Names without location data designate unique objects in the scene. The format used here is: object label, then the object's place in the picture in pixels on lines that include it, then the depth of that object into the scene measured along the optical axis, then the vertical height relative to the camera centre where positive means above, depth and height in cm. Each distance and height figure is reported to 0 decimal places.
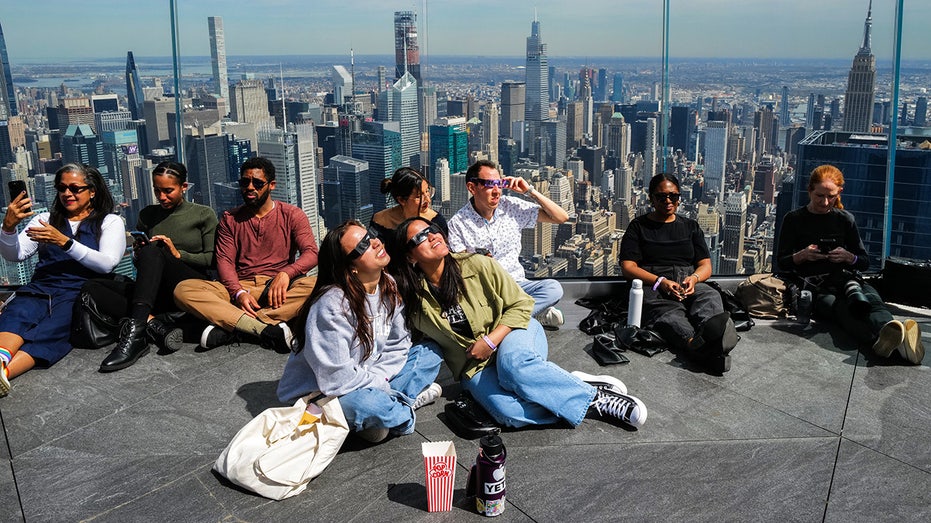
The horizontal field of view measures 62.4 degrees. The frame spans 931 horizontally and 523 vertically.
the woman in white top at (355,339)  285 -87
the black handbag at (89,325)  401 -110
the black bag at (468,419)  312 -126
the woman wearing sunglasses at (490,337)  315 -95
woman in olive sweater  400 -85
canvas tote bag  266 -117
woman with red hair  440 -82
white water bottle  420 -105
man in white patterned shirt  417 -61
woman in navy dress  384 -73
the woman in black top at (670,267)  415 -89
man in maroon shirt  409 -88
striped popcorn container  252 -117
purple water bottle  247 -118
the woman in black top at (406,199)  422 -49
